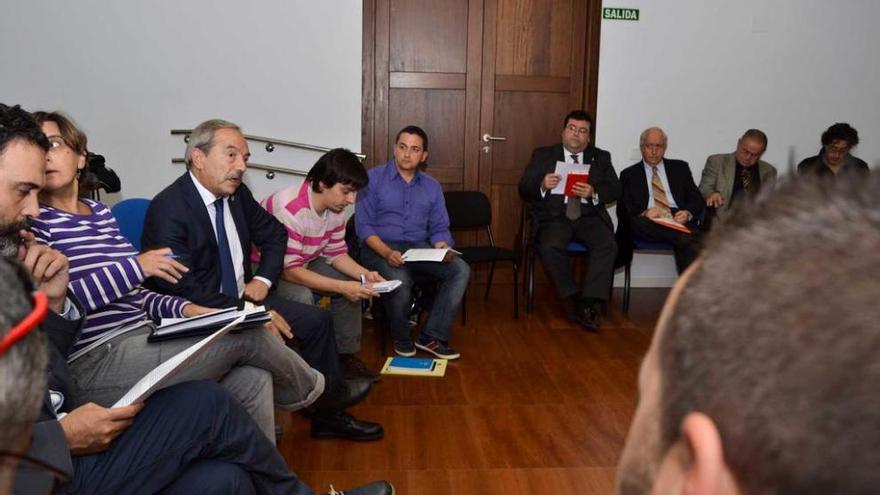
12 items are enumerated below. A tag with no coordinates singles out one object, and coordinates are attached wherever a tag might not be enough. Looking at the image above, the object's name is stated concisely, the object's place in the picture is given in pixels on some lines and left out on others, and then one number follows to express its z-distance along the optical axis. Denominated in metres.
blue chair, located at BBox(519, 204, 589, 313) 4.87
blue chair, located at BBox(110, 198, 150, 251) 3.00
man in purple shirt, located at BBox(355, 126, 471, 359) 4.02
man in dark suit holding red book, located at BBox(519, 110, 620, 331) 4.73
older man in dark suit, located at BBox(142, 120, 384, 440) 2.71
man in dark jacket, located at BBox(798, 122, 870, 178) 5.44
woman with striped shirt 2.05
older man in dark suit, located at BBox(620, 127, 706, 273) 5.05
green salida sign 5.47
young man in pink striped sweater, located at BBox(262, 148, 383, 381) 3.42
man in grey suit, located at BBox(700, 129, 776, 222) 5.33
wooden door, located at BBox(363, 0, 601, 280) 5.46
